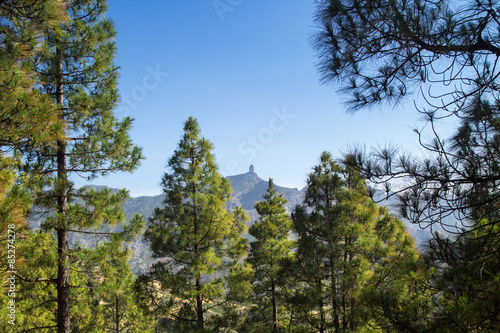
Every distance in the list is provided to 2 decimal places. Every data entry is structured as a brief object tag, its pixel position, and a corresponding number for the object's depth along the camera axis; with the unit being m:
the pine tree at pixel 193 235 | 8.73
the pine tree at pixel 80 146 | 5.79
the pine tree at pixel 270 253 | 13.50
